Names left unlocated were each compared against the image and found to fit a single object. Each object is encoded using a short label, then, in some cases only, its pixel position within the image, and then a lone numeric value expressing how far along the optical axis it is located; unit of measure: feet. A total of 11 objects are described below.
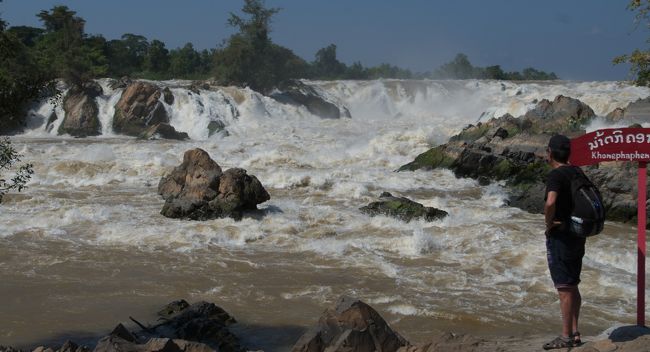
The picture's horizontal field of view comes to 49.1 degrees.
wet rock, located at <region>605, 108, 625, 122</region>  72.69
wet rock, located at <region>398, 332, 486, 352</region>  16.81
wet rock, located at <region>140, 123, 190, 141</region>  96.31
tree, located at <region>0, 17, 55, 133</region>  21.67
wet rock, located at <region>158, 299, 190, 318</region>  26.50
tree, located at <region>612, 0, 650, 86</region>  40.65
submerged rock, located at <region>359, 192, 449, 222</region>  45.09
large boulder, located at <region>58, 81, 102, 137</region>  104.37
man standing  16.14
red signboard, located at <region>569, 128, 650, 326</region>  17.54
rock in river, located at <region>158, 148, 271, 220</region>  45.39
